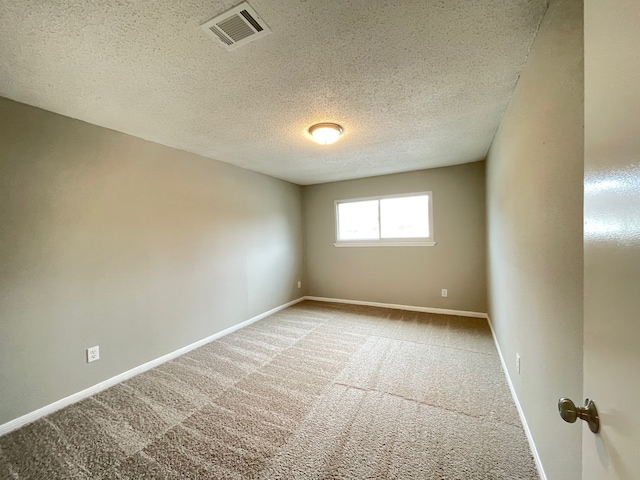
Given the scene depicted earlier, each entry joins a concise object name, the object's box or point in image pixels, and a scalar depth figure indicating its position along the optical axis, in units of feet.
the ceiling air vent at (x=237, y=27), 3.67
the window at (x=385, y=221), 13.09
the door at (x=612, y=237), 1.35
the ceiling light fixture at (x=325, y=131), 7.27
